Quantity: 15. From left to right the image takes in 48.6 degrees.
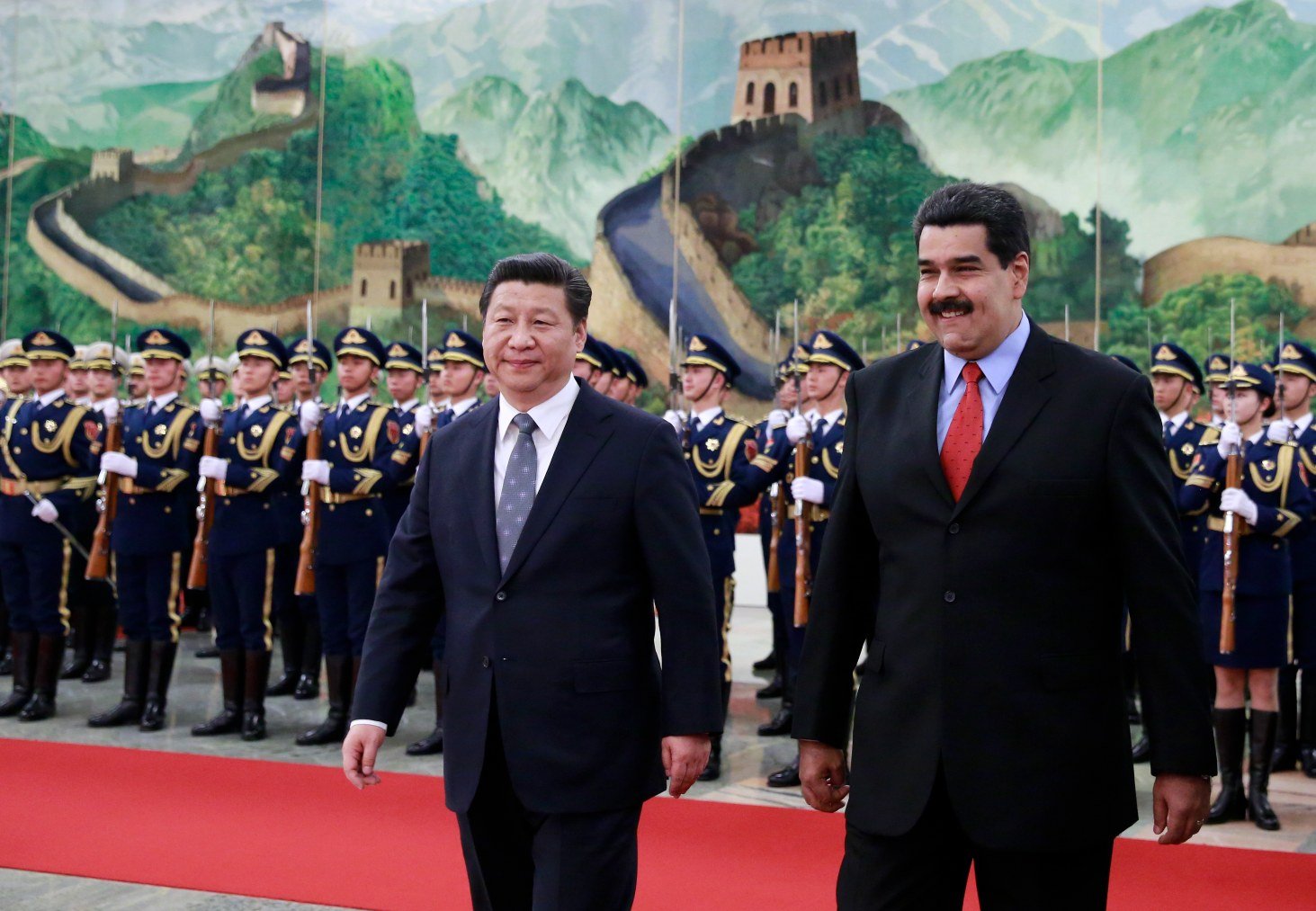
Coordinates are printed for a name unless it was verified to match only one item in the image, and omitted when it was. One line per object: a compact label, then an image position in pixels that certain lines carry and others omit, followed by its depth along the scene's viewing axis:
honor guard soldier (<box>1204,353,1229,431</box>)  6.69
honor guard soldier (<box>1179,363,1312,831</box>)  5.14
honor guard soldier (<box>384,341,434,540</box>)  6.57
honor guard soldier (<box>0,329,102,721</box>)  6.82
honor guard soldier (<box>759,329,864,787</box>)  6.05
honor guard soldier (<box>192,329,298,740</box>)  6.44
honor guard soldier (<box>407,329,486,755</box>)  6.91
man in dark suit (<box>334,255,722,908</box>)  2.57
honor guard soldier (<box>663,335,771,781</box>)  6.11
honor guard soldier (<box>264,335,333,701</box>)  7.68
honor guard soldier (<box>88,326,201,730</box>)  6.57
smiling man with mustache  2.20
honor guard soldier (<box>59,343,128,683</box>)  7.97
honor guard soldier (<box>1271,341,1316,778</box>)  5.89
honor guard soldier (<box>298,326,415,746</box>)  6.43
